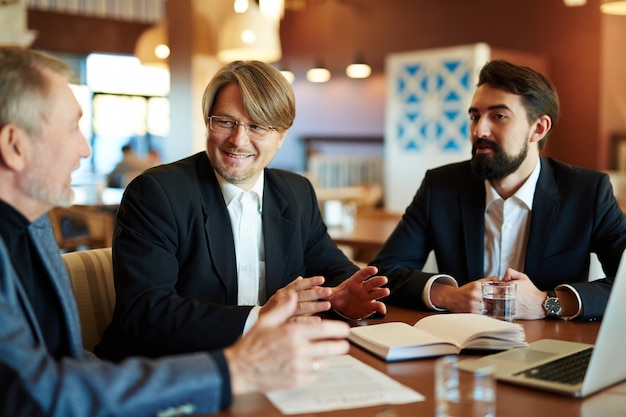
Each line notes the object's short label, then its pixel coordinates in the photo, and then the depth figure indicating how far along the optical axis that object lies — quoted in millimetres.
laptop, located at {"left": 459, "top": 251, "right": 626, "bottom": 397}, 1308
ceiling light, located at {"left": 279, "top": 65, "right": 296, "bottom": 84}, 11518
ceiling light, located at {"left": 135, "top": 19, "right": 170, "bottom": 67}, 6480
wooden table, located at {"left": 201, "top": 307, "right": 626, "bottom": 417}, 1229
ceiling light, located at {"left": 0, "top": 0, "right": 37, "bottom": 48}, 6594
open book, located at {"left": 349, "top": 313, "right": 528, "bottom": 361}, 1566
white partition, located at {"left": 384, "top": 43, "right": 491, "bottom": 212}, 7789
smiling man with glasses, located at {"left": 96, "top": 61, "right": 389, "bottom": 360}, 1808
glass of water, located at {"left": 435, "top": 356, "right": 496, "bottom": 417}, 1185
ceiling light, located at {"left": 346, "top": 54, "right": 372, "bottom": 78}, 10391
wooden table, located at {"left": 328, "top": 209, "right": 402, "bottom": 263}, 3854
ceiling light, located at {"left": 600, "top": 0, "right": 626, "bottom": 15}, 4827
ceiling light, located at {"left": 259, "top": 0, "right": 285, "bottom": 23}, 7633
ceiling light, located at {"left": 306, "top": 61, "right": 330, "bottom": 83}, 11398
